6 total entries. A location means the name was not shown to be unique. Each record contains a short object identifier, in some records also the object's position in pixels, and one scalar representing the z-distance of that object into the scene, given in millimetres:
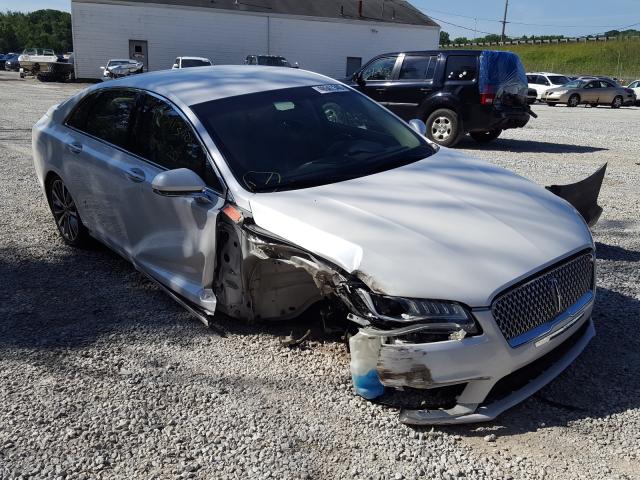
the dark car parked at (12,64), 55188
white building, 36812
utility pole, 73625
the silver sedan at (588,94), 27906
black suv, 11664
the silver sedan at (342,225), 2705
